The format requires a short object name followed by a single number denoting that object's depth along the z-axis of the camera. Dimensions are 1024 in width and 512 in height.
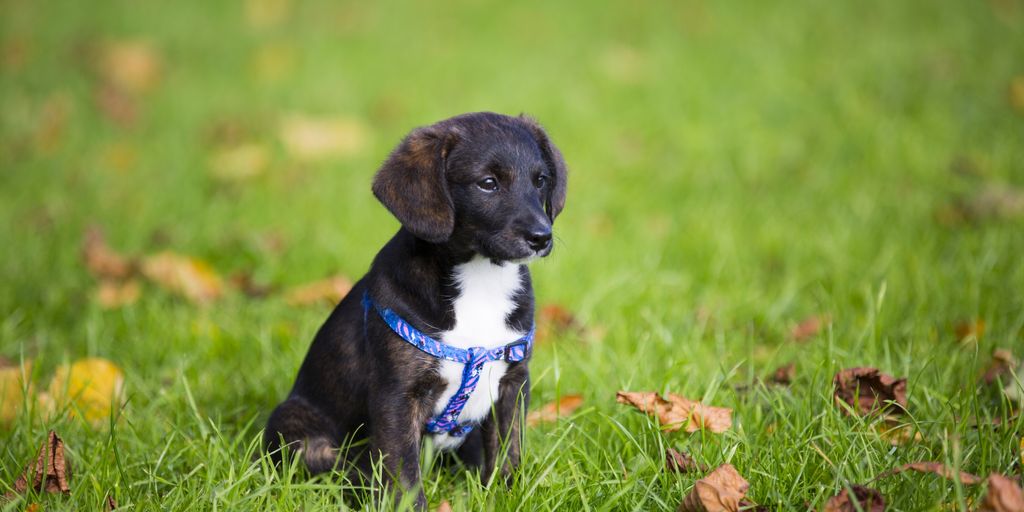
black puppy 2.89
